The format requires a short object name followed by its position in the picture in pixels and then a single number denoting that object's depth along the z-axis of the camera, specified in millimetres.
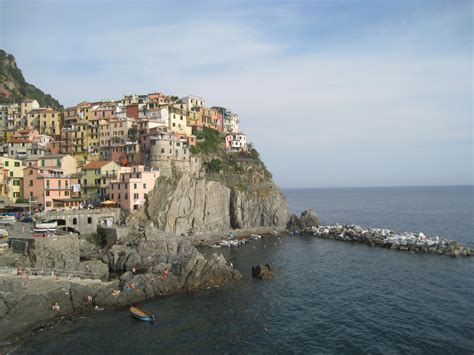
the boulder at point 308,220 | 90375
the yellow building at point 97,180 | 71188
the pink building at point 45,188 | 64562
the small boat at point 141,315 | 34938
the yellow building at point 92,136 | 85875
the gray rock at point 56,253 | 43406
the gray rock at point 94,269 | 44397
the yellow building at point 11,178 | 64500
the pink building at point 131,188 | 68000
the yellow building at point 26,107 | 95381
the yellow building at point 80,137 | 86500
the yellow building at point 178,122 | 88688
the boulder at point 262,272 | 49281
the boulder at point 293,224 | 88812
